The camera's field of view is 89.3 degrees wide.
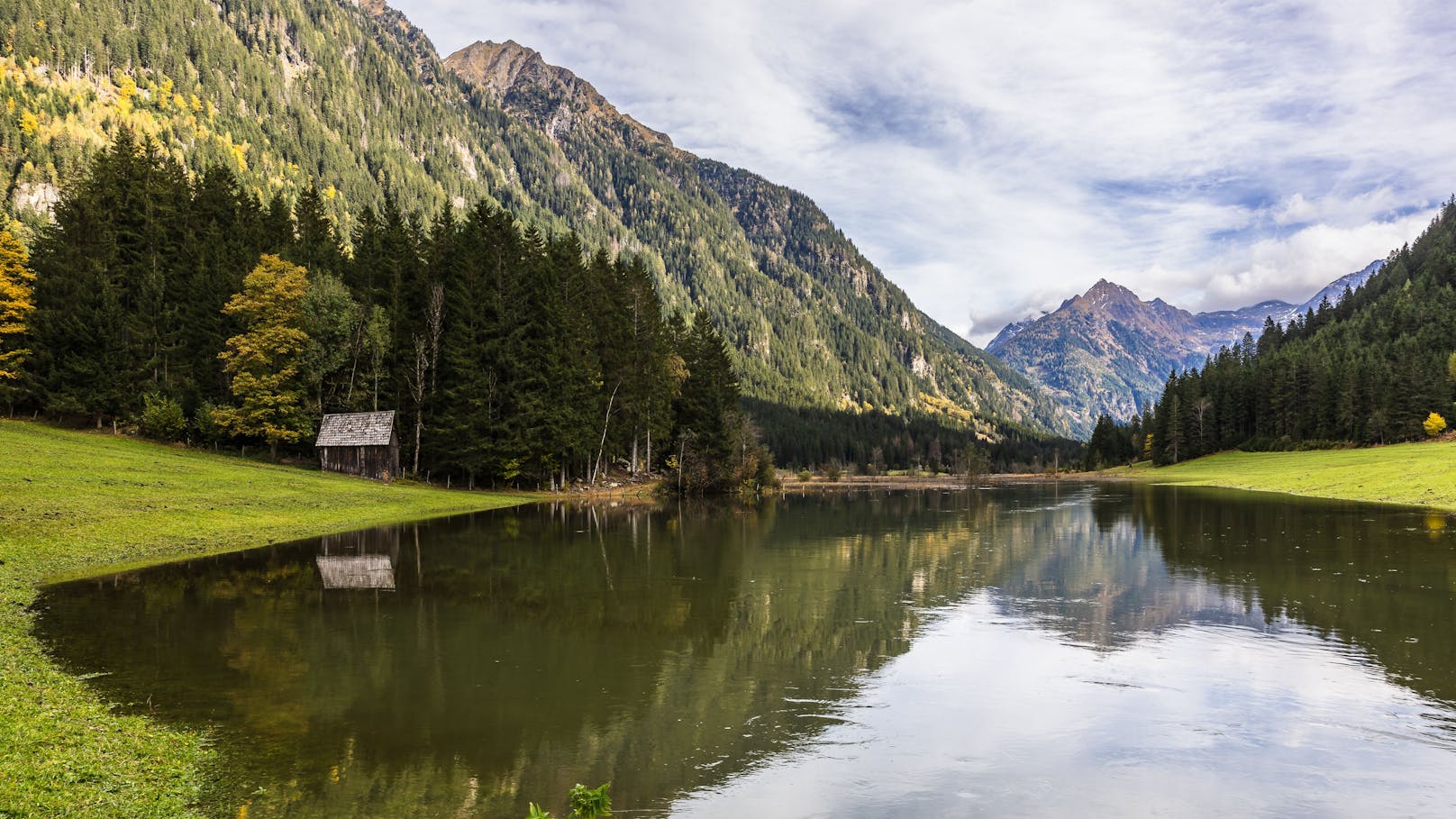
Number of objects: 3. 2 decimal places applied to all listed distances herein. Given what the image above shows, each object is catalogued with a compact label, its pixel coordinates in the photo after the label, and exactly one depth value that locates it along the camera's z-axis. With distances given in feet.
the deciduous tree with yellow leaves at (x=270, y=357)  187.21
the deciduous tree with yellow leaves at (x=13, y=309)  174.60
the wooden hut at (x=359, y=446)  193.88
